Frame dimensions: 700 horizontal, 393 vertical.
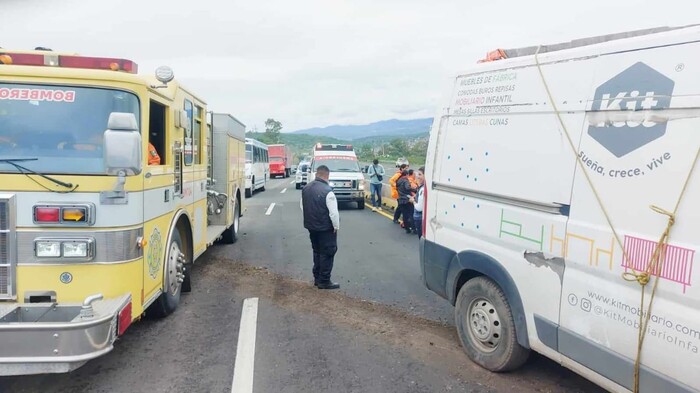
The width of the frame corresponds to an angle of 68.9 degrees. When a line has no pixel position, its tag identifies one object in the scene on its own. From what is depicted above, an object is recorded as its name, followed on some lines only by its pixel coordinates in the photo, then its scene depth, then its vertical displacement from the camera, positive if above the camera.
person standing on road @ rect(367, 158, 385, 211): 17.55 -0.89
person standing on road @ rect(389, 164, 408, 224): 12.74 -0.81
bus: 23.22 -0.75
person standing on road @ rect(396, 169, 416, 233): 12.41 -0.98
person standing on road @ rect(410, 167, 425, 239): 10.43 -1.00
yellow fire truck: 3.71 -0.49
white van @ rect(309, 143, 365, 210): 17.73 -0.57
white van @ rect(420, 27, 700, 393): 2.86 -0.30
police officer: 7.25 -0.99
